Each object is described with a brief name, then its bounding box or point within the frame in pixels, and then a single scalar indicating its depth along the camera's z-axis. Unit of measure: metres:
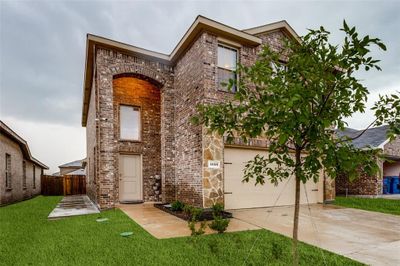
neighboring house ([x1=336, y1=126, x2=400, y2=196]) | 12.27
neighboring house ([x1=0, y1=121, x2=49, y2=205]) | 10.84
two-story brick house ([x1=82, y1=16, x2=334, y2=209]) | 7.66
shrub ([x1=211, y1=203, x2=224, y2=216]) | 6.36
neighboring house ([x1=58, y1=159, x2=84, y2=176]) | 36.38
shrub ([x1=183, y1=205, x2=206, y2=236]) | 4.56
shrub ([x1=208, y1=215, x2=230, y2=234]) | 5.02
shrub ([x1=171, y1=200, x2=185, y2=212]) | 7.76
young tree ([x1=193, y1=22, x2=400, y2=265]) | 1.99
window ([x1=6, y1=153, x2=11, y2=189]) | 11.63
